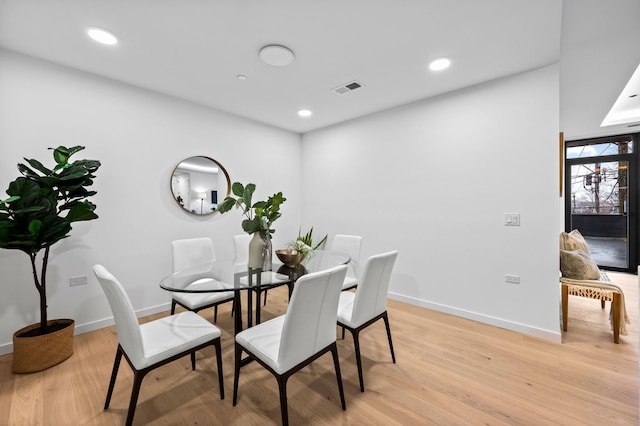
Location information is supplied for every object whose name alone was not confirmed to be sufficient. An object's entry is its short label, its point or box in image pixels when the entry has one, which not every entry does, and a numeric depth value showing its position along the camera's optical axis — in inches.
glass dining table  72.9
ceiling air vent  114.5
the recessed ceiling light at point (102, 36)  80.1
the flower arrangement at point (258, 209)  88.1
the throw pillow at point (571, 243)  120.2
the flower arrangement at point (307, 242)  96.0
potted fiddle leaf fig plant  75.6
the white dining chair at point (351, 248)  123.7
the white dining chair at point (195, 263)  90.4
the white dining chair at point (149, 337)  55.1
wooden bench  96.7
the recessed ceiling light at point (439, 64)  96.0
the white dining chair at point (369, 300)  72.8
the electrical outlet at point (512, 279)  107.3
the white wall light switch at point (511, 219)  106.6
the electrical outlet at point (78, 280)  101.9
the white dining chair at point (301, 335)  54.3
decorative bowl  93.5
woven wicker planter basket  79.4
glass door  189.3
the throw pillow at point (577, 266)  105.6
